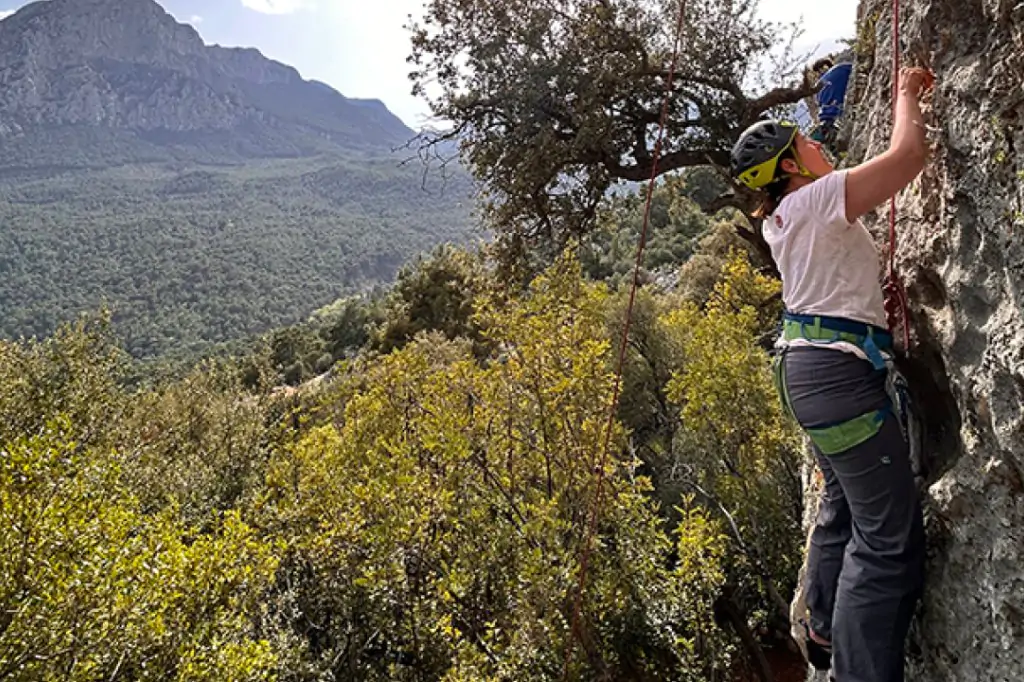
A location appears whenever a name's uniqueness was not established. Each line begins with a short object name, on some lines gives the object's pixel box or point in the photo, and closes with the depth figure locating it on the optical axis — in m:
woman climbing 3.20
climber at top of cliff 6.28
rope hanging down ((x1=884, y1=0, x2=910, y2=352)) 3.69
